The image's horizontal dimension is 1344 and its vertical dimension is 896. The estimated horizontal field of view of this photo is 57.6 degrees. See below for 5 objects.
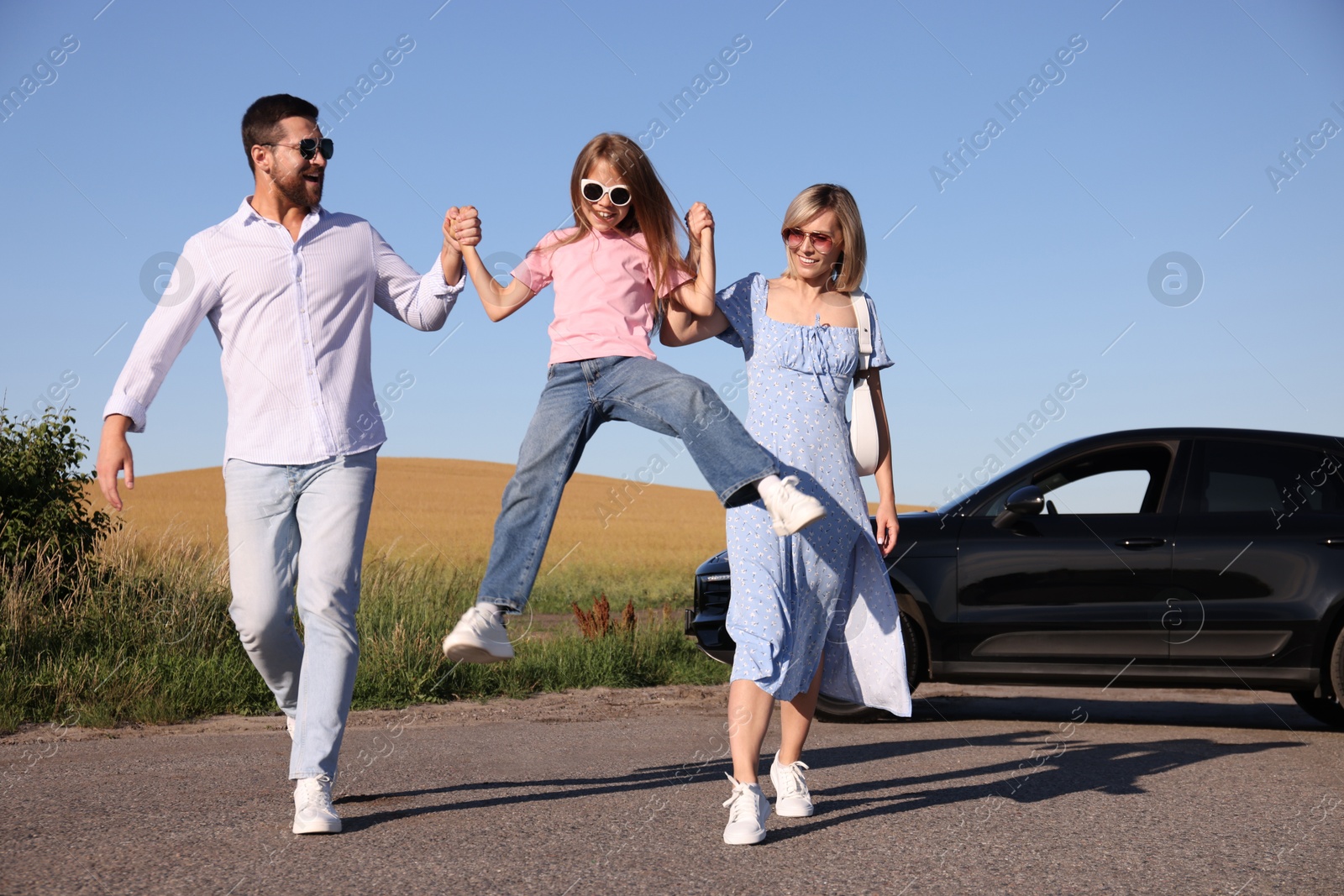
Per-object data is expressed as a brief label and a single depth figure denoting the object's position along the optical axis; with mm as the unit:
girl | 3957
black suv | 7242
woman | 4332
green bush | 10773
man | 4188
